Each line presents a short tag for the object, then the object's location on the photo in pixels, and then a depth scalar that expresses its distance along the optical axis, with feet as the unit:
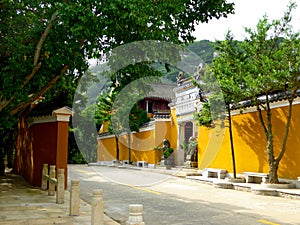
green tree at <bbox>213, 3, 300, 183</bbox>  34.19
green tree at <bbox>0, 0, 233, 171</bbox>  19.72
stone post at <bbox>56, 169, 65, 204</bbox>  25.23
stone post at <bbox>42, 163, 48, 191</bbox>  32.35
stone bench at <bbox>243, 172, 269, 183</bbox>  40.90
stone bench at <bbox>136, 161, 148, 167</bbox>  79.28
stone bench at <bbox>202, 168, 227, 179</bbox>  48.62
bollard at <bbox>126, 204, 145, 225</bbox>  10.77
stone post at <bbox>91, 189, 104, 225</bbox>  14.94
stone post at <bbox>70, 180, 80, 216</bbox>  20.68
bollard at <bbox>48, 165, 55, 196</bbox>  28.89
